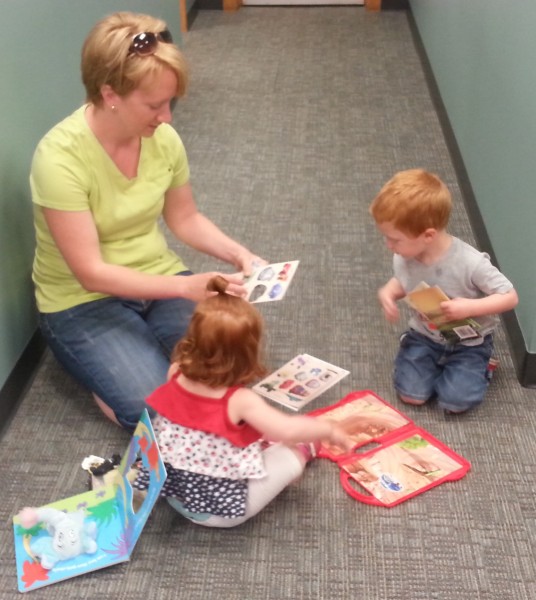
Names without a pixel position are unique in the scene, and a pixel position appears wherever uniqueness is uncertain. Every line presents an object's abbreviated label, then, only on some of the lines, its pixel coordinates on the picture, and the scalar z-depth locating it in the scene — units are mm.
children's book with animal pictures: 1583
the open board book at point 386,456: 1784
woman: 1701
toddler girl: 1514
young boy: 1827
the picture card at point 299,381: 2043
